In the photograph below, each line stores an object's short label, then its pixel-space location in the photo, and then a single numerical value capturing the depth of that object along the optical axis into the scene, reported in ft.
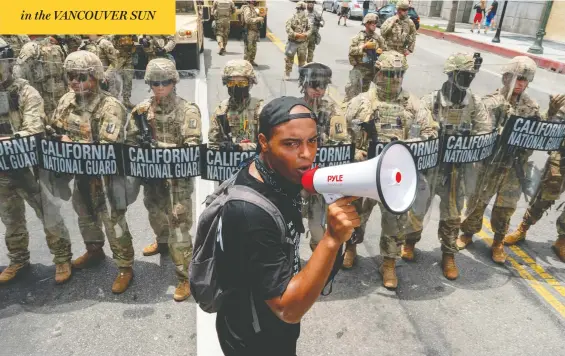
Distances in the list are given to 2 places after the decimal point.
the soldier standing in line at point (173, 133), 13.38
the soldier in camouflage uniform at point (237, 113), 13.73
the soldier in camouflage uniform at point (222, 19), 51.47
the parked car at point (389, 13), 68.95
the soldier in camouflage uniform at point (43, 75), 14.33
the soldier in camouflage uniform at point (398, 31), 33.63
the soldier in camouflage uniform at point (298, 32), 39.79
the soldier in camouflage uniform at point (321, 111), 14.37
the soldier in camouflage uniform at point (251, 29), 44.08
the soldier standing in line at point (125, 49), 32.90
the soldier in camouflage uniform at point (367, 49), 29.99
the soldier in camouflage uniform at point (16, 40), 27.89
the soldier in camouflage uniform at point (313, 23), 40.91
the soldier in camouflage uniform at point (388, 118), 14.55
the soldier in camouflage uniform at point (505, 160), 15.51
